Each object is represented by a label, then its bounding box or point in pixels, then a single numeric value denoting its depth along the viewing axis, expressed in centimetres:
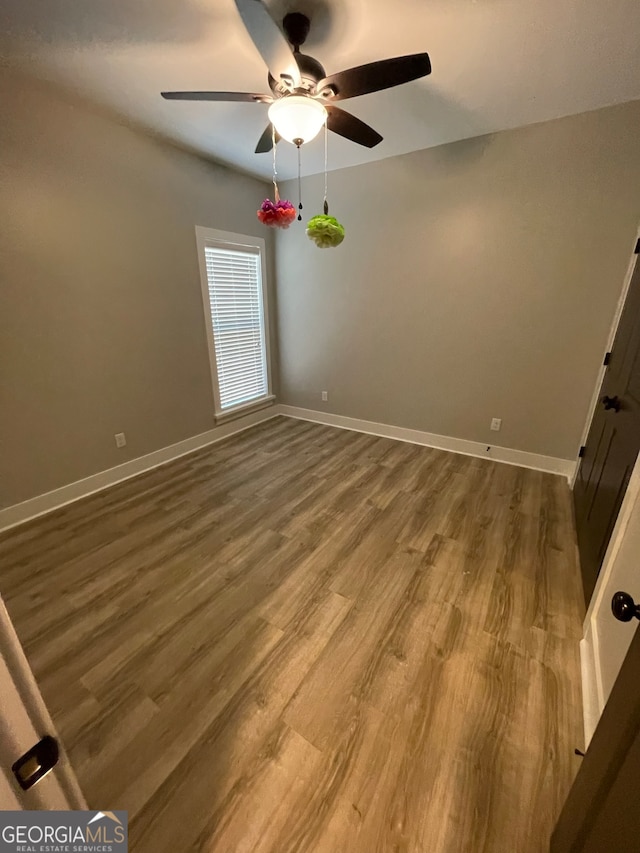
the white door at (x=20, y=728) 41
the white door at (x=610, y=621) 112
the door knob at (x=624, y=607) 68
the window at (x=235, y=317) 330
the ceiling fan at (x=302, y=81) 134
